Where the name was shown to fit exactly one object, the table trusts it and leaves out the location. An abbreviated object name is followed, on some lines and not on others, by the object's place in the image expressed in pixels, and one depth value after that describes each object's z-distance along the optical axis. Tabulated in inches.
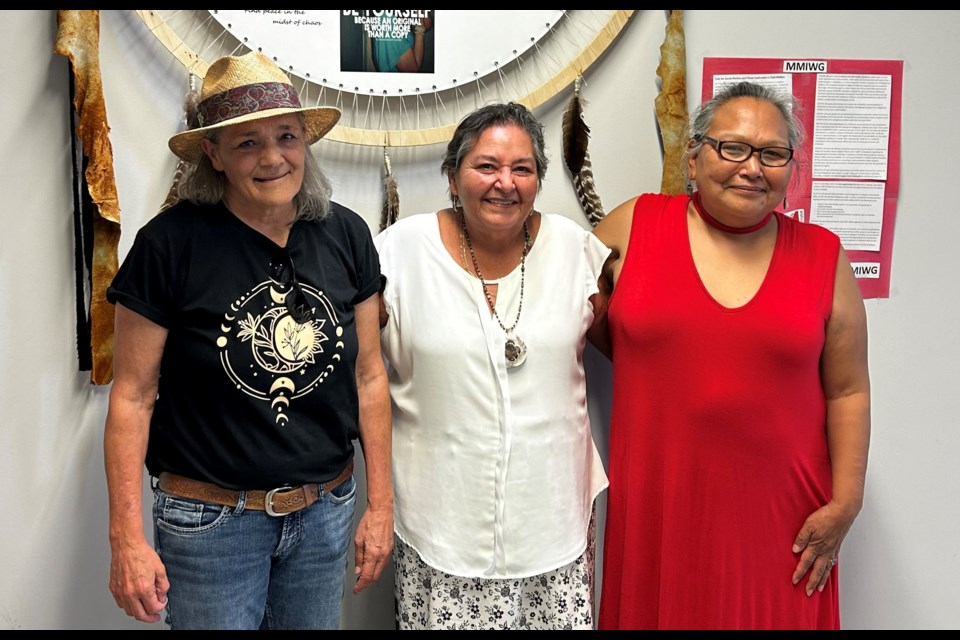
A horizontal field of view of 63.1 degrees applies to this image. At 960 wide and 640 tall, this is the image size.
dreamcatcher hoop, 64.6
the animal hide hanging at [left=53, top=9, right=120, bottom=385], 59.4
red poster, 68.0
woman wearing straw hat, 48.4
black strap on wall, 61.7
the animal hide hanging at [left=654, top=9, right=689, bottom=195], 66.1
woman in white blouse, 56.2
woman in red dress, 57.1
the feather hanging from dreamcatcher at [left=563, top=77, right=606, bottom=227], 66.3
